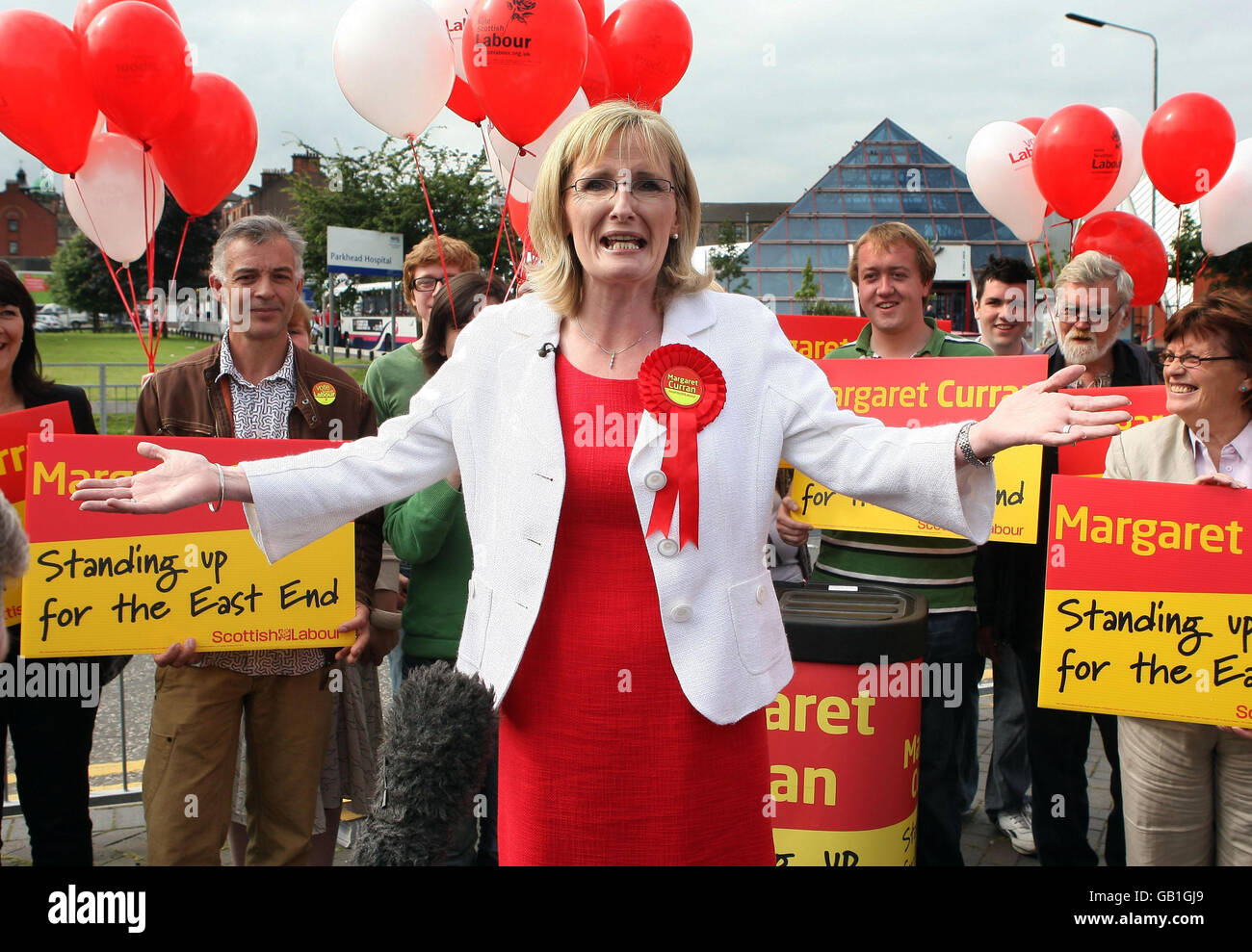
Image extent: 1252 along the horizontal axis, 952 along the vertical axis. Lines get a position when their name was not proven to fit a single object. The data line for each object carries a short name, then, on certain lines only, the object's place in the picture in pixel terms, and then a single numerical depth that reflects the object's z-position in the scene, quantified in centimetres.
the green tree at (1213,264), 1380
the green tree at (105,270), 3006
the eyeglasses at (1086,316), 404
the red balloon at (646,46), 538
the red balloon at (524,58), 425
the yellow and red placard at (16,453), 316
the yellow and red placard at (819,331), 536
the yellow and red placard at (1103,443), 372
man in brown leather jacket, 301
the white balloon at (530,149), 503
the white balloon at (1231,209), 596
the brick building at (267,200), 6074
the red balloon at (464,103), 550
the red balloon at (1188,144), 585
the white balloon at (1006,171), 602
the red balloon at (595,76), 537
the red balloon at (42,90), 372
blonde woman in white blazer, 191
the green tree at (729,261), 3541
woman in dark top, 319
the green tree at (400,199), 2797
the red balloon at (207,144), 419
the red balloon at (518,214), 585
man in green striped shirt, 355
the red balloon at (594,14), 549
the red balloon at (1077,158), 548
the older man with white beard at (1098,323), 404
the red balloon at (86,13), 414
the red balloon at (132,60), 375
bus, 3728
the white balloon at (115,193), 424
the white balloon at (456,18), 512
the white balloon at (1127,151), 616
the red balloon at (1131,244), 577
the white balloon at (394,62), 460
